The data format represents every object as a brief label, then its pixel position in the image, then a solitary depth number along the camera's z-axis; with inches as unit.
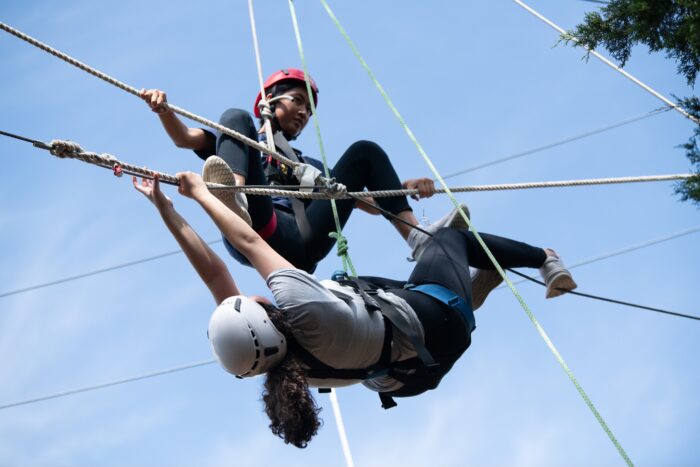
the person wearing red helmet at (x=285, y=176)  366.6
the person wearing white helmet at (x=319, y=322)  307.4
